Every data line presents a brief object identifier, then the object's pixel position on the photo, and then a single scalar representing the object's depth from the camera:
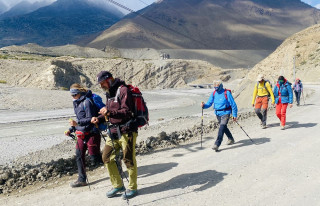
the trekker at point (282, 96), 10.61
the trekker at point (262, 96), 10.48
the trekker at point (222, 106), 7.75
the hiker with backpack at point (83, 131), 5.56
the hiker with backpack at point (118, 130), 4.79
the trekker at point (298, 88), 18.11
